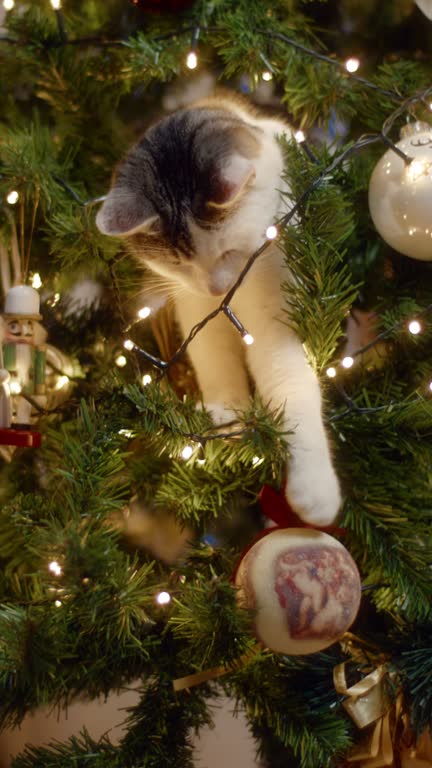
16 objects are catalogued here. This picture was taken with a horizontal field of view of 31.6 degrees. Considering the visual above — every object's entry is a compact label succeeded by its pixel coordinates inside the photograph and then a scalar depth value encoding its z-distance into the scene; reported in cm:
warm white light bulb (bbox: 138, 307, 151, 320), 62
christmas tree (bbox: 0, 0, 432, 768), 54
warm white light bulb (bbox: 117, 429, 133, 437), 57
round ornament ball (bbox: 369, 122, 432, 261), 60
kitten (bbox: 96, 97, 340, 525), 60
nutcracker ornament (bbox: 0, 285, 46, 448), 62
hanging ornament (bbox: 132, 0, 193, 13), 70
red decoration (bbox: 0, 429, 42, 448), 59
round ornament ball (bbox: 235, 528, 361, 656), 51
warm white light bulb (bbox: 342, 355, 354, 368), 62
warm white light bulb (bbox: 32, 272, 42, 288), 69
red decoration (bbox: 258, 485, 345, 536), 57
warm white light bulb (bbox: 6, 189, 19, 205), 64
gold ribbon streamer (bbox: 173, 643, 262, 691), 57
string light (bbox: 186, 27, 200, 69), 68
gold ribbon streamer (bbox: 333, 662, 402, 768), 61
